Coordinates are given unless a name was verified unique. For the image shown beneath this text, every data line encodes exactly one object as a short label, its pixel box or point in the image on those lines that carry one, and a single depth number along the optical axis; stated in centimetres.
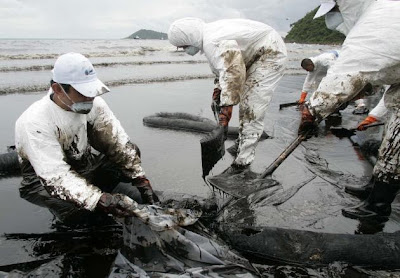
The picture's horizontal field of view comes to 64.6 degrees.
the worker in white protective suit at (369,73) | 234
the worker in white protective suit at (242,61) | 327
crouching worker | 223
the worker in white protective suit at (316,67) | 699
